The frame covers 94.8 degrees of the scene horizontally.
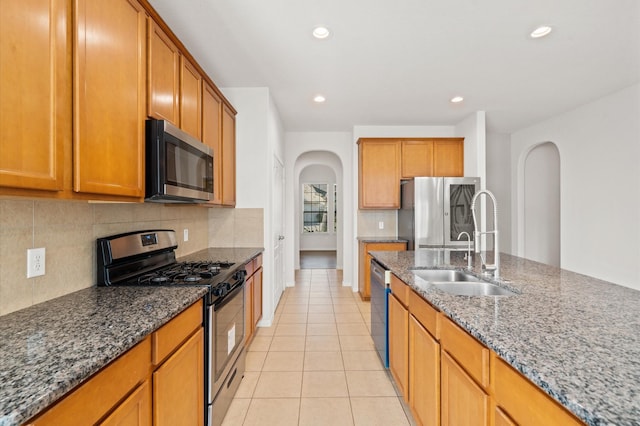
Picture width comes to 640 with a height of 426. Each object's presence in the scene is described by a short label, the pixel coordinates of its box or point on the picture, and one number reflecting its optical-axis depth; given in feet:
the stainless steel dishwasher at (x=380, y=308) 7.42
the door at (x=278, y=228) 12.13
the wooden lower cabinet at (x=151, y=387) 2.62
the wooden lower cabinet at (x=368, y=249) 14.03
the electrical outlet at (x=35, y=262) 4.12
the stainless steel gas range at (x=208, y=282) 5.38
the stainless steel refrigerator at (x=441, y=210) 13.42
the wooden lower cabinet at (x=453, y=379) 2.66
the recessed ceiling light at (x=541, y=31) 7.38
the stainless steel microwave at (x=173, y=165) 5.33
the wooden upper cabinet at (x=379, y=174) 15.06
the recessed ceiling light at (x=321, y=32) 7.34
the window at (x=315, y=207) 31.50
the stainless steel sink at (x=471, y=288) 5.66
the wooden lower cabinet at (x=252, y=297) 8.51
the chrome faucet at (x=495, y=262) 5.99
